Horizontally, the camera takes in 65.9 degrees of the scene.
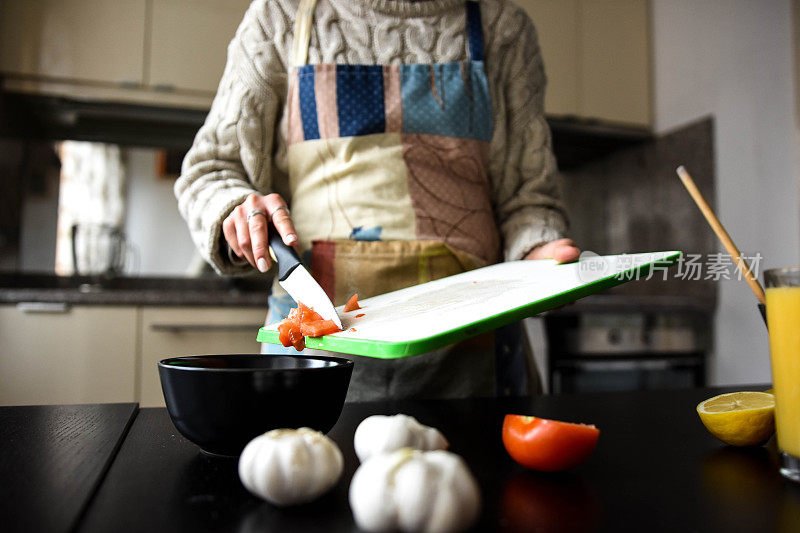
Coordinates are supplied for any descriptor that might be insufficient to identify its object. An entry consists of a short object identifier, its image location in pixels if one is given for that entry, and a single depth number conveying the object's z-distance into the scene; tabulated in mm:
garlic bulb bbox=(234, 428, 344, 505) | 344
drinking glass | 389
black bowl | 419
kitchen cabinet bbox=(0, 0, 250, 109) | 1921
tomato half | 409
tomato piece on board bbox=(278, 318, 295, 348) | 559
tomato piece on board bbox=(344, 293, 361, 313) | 612
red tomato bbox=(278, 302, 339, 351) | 542
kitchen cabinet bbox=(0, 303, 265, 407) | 1699
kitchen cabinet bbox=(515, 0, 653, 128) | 2420
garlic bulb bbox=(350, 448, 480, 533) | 298
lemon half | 484
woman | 808
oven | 1969
